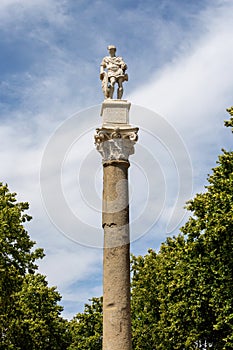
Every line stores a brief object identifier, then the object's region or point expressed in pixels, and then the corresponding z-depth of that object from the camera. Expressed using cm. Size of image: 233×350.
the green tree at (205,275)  2506
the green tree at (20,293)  2877
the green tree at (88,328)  4400
